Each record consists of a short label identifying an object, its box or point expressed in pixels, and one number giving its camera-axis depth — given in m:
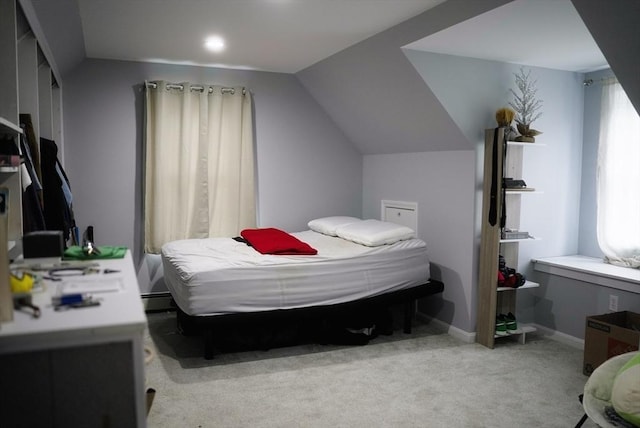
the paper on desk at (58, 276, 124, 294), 1.55
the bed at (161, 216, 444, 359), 3.20
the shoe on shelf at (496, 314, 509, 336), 3.71
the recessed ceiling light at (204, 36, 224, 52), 3.66
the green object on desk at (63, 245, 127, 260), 2.05
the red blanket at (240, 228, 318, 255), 3.70
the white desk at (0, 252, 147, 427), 1.27
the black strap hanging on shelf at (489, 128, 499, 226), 3.58
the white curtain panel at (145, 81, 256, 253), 4.47
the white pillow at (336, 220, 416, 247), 3.90
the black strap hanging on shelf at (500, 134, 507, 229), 3.57
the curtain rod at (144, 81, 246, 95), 4.43
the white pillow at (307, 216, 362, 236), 4.49
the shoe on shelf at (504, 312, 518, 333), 3.76
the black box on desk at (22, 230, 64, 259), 1.74
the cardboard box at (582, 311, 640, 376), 3.05
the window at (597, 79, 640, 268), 3.76
